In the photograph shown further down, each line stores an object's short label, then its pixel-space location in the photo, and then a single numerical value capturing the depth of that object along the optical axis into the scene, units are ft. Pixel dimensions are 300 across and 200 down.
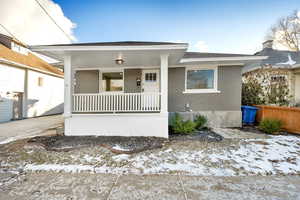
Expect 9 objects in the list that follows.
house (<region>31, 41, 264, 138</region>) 15.19
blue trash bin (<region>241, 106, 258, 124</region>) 21.73
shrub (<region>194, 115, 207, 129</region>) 19.64
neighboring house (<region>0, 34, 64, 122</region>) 28.43
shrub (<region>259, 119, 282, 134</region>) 17.33
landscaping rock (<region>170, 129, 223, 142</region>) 14.89
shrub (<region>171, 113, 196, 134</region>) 16.97
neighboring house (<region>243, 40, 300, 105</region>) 25.55
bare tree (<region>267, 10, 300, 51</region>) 50.19
